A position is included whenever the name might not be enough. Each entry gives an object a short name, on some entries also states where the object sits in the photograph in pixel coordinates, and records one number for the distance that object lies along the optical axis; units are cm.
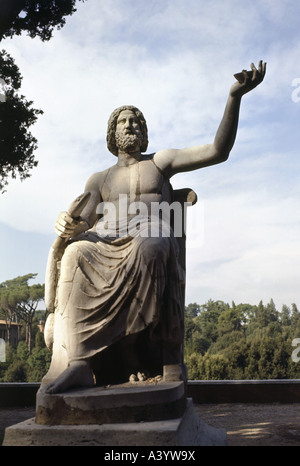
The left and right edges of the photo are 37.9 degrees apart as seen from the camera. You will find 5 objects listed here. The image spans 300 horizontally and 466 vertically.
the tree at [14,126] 820
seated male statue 281
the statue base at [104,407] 242
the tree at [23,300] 2503
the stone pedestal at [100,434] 228
